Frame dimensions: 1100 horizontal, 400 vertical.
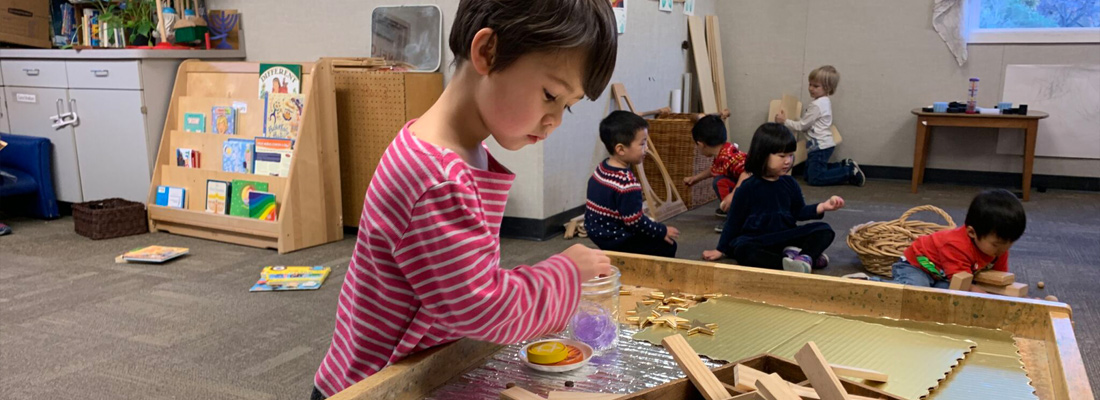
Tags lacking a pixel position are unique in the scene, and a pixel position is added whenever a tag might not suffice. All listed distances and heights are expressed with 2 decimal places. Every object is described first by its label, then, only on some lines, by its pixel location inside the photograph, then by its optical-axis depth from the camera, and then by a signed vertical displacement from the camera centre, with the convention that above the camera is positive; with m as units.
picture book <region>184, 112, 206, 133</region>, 4.29 -0.19
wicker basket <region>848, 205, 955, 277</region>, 3.32 -0.64
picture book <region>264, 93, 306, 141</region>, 3.93 -0.13
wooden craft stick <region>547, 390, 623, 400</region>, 0.88 -0.35
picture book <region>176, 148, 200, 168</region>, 4.30 -0.40
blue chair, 4.64 -0.53
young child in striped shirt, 0.83 -0.12
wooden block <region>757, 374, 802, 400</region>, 0.76 -0.29
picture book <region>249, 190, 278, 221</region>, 3.93 -0.60
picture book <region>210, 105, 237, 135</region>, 4.16 -0.17
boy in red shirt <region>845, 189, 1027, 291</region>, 2.35 -0.47
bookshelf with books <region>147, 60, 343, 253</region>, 3.90 -0.39
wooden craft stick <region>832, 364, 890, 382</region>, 0.94 -0.34
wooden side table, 5.17 -0.16
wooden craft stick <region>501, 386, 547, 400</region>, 0.89 -0.35
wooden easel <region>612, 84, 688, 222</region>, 4.64 -0.63
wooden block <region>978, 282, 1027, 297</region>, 1.85 -0.46
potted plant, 4.66 +0.41
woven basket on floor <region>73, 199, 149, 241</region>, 4.14 -0.73
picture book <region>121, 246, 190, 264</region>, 3.63 -0.80
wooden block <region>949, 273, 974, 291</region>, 1.80 -0.43
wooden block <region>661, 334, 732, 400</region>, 0.83 -0.31
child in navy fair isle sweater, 3.03 -0.43
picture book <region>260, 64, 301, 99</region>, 3.97 +0.06
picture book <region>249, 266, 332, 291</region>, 3.19 -0.81
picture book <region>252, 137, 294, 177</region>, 3.94 -0.35
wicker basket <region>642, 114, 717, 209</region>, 4.97 -0.37
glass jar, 1.10 -0.32
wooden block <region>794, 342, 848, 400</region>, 0.79 -0.29
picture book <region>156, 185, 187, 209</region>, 4.27 -0.61
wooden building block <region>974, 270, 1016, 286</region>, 1.98 -0.46
